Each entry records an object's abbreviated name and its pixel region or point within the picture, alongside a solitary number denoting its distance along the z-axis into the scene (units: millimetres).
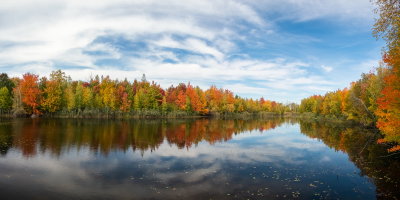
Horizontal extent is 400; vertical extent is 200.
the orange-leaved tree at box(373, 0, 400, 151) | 16109
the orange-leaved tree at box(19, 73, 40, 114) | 66750
